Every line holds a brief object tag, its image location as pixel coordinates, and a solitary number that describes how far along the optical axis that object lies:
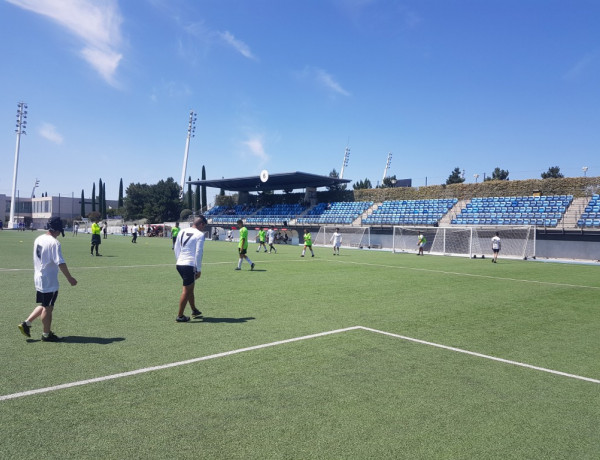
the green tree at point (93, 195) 96.75
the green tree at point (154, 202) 78.75
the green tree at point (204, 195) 80.68
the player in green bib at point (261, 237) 30.50
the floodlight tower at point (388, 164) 82.44
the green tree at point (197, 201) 80.81
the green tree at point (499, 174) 66.31
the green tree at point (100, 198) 95.62
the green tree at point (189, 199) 81.45
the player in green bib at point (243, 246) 17.02
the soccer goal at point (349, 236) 41.66
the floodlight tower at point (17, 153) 71.56
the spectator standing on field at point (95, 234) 22.73
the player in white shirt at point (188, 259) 7.77
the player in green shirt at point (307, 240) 25.47
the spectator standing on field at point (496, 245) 26.03
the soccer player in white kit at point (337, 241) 29.03
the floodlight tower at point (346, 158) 81.69
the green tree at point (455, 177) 68.12
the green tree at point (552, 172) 61.69
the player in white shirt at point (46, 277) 6.18
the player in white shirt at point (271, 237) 30.20
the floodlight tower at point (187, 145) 67.19
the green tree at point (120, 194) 97.25
